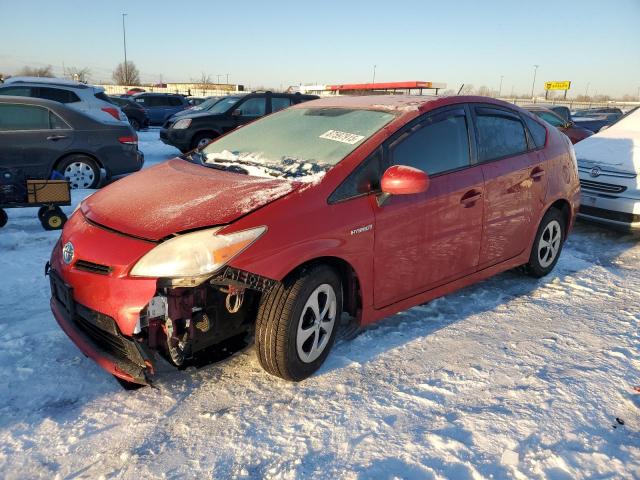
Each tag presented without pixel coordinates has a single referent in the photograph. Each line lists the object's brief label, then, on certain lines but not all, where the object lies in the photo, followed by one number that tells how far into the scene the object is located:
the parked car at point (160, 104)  22.42
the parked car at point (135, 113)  19.67
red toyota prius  2.48
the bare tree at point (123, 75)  76.70
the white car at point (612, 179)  6.07
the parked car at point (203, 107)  13.08
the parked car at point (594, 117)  17.01
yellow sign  72.51
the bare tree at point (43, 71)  74.41
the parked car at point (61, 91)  10.22
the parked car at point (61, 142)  7.07
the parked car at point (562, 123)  12.06
